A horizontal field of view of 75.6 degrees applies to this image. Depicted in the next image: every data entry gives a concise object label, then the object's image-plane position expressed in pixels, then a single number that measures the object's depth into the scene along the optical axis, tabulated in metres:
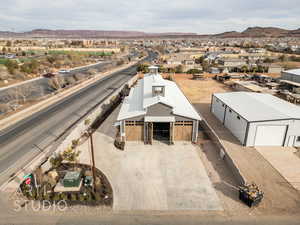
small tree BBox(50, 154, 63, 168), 18.66
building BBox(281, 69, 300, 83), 47.62
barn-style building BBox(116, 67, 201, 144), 22.86
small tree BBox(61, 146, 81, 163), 18.66
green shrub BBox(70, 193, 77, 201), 15.35
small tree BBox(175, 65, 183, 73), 73.56
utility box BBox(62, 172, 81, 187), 16.31
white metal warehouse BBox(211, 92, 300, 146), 21.91
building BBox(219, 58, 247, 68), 79.38
